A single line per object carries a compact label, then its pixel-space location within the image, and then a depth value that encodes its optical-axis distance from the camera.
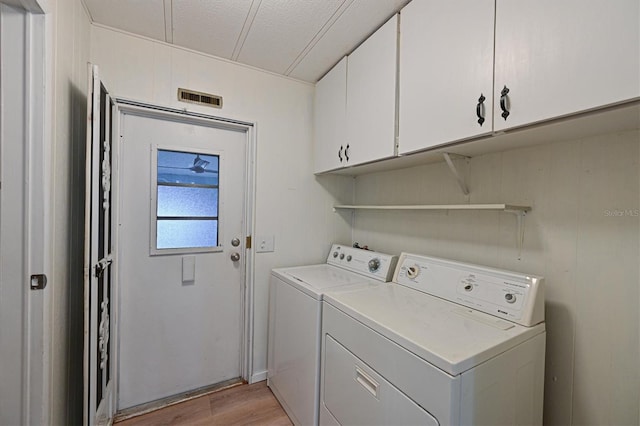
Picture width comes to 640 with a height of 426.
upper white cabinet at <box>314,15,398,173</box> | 1.50
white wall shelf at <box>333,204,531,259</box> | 1.21
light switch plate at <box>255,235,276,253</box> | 2.10
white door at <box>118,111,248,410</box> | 1.79
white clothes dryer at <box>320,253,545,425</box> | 0.88
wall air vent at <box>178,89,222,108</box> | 1.85
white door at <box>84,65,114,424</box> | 1.25
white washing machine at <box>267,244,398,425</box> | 1.51
